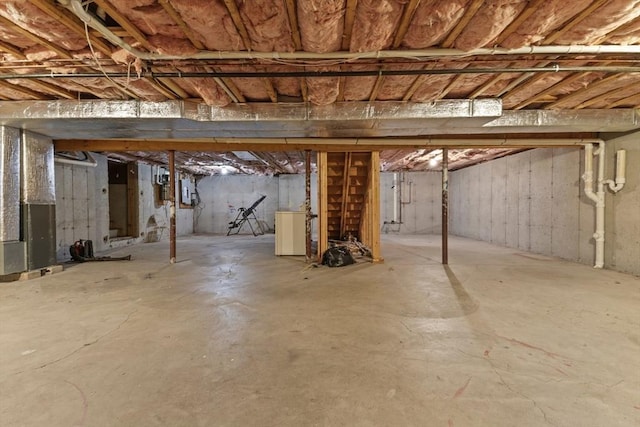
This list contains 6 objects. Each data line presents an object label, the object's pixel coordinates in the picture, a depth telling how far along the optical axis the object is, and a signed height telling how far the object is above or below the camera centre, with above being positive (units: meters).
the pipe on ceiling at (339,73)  2.30 +1.16
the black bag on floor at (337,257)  4.40 -0.79
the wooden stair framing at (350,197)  4.63 +0.21
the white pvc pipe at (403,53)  2.04 +1.16
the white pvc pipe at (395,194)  9.59 +0.47
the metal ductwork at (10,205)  3.47 +0.07
